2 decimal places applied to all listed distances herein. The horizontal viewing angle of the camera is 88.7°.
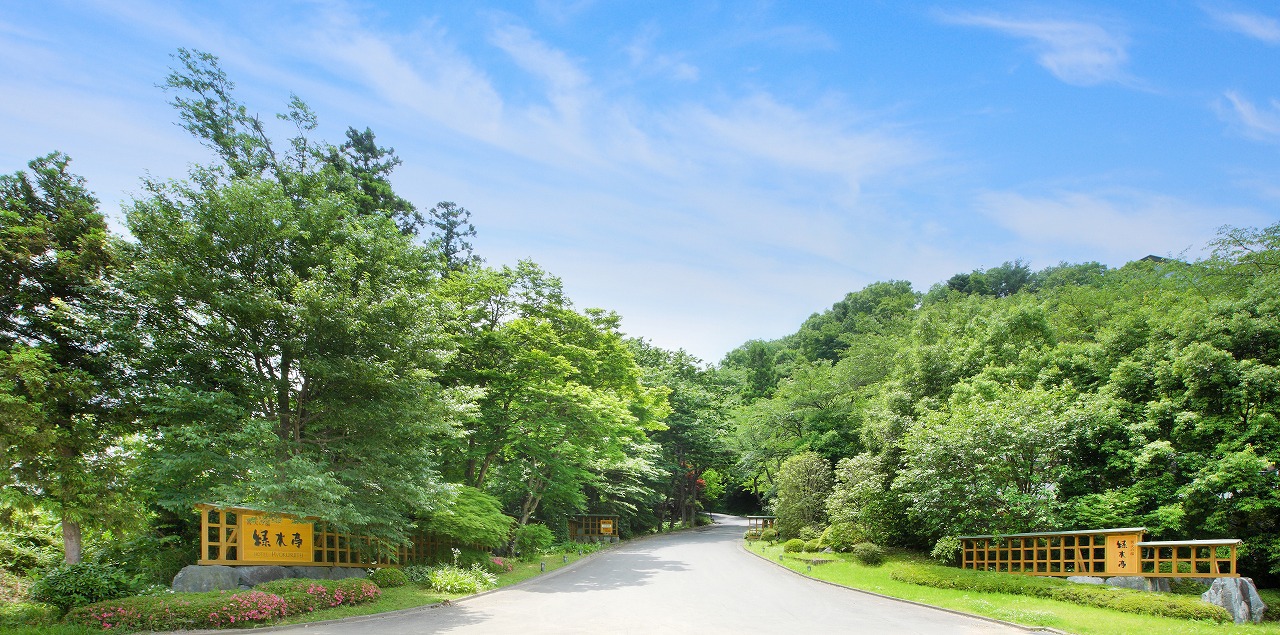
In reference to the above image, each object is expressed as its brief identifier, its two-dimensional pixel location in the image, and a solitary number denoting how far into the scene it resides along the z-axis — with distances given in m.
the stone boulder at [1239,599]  12.81
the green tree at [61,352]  11.62
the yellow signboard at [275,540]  14.58
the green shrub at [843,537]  24.33
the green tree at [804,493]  29.53
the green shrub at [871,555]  21.81
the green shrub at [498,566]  20.71
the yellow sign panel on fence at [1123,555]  14.97
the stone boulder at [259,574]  14.24
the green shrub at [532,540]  25.61
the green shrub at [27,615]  11.16
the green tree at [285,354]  13.63
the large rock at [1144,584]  14.74
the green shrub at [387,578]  16.83
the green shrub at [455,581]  17.20
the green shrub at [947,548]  19.20
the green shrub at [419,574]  17.94
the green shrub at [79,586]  11.88
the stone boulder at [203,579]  13.05
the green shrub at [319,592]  13.16
